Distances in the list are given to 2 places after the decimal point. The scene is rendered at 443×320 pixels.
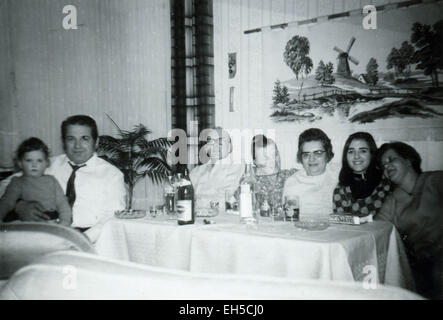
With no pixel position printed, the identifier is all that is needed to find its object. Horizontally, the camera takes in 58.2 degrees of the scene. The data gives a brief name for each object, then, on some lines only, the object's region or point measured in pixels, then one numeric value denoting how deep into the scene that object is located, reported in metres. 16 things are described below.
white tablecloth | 1.57
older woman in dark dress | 2.60
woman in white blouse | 2.98
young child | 2.62
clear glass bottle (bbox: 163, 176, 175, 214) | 2.40
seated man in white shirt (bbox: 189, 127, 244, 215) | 3.79
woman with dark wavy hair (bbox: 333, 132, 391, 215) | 2.95
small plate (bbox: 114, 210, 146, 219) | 2.26
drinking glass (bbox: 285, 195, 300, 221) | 2.02
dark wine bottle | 1.97
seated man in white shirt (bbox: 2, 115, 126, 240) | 2.79
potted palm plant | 4.40
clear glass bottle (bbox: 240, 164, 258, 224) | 1.97
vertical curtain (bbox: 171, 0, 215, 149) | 4.52
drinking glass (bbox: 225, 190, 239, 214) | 2.42
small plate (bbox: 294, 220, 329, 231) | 1.79
